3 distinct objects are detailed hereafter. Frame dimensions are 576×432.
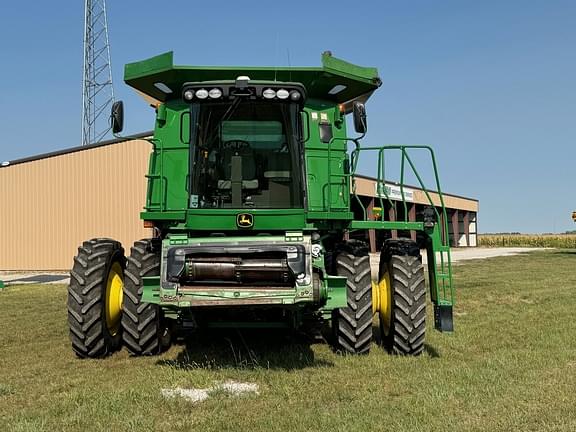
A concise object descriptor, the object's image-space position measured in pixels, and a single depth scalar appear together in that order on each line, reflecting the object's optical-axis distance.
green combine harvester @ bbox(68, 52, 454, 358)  5.87
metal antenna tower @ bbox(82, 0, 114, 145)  32.81
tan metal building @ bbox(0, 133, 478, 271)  24.39
